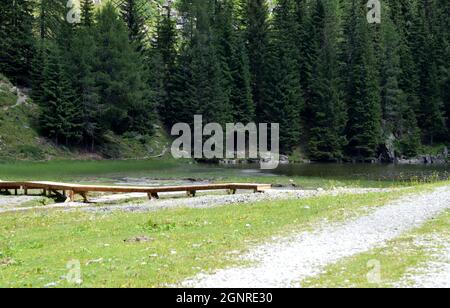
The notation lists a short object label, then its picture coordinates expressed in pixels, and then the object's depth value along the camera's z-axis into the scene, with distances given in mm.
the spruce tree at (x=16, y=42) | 85625
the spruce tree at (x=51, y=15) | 100100
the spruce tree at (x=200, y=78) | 97688
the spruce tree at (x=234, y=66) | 102875
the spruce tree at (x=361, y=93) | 102562
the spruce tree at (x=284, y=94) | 101062
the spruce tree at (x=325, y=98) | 100812
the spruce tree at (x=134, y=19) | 107106
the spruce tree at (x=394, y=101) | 107312
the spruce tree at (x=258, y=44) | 109300
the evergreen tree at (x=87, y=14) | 96375
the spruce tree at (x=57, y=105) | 79312
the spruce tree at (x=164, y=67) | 101450
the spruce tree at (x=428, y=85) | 110188
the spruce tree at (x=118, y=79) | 87875
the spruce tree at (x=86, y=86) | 84062
